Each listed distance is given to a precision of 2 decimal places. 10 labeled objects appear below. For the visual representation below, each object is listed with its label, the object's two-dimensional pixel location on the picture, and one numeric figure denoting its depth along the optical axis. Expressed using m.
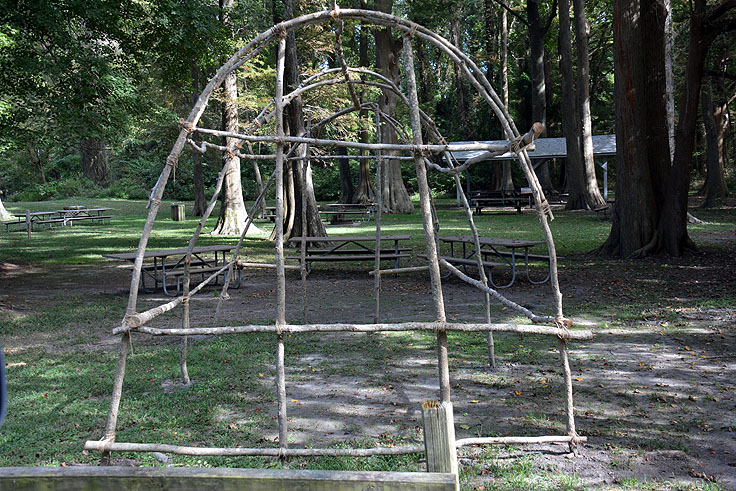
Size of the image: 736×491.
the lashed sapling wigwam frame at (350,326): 3.55
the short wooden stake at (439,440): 2.27
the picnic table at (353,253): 10.42
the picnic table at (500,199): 25.61
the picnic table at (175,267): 9.20
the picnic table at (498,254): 9.31
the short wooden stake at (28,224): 19.53
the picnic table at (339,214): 21.31
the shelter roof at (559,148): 28.22
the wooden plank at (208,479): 1.90
